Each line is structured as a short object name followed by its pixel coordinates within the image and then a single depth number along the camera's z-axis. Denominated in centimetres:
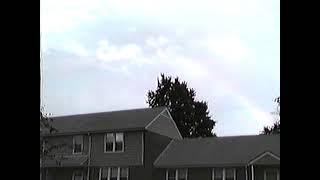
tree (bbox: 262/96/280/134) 4420
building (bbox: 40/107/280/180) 3188
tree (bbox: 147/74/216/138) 5012
